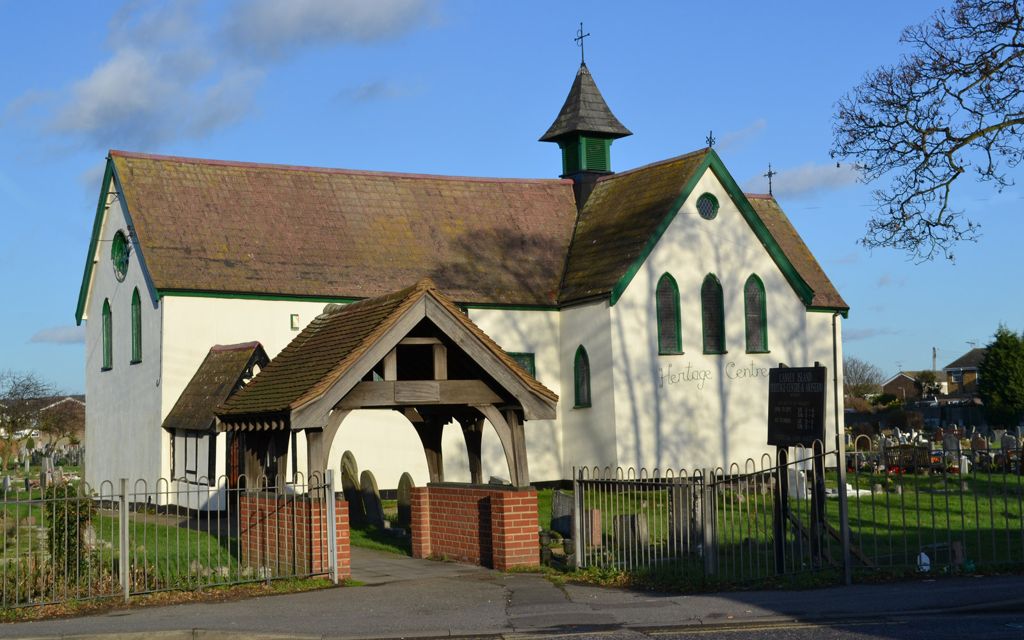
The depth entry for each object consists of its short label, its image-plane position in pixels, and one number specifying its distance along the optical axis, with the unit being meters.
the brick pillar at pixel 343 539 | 16.27
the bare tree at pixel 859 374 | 123.47
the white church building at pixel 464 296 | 28.25
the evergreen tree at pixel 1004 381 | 57.00
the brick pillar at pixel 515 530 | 17.09
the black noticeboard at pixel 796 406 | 16.12
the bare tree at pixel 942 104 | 22.39
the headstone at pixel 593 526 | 17.38
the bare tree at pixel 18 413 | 57.95
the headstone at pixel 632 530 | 16.83
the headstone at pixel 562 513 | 19.98
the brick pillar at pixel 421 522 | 19.47
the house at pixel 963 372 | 114.67
